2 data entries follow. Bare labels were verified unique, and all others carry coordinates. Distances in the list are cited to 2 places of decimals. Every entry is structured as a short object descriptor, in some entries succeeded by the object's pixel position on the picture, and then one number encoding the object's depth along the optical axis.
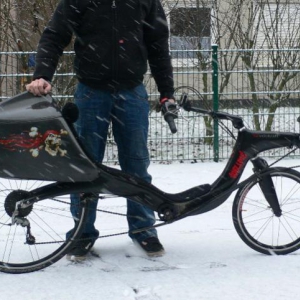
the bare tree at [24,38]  9.85
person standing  5.30
